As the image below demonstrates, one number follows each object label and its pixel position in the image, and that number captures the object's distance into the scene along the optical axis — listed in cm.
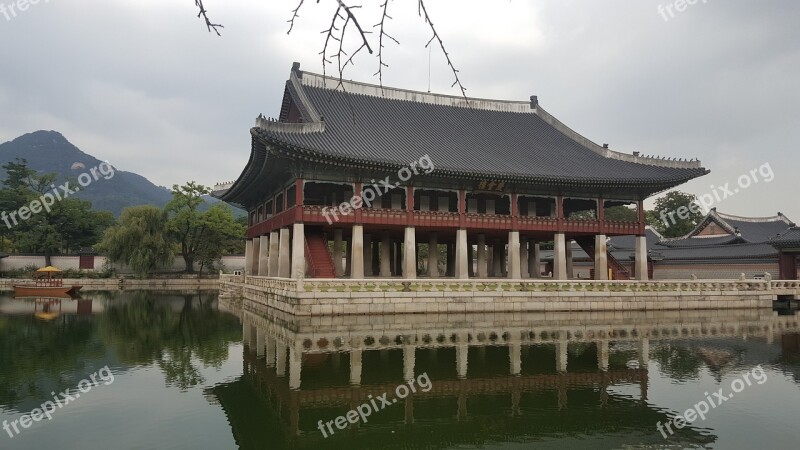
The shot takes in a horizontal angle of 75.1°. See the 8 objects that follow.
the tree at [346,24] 393
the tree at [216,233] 6119
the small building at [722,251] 4084
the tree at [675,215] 7331
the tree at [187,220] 5987
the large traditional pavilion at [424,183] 3078
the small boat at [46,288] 4416
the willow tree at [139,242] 5619
